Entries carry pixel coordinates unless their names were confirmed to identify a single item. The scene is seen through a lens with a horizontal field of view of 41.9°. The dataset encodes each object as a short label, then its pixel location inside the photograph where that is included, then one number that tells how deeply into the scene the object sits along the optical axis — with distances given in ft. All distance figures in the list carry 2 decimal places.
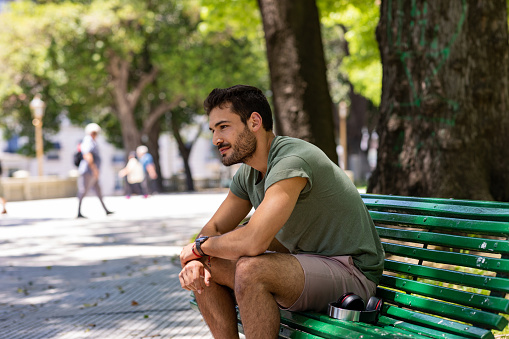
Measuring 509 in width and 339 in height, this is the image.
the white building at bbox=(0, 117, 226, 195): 201.26
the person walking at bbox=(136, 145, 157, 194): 70.95
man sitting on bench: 9.44
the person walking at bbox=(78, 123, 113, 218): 43.83
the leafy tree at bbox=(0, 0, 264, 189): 86.07
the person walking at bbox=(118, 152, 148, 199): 69.30
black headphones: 9.14
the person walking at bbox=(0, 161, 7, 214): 75.30
